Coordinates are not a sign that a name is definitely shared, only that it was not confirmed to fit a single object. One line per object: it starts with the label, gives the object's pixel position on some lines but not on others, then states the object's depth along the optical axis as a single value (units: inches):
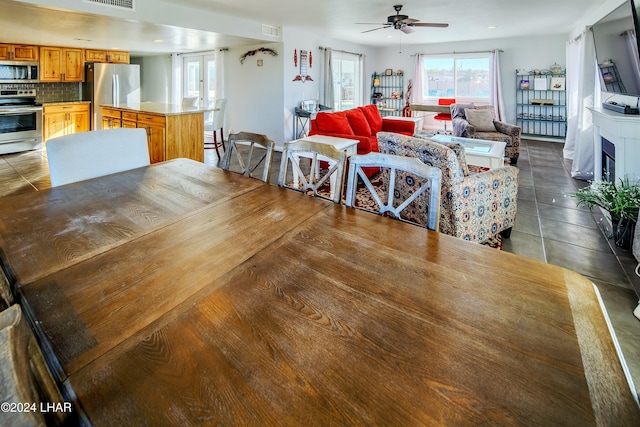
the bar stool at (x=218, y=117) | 215.0
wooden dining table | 23.9
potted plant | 105.0
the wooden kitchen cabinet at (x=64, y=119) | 267.6
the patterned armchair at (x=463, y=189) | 95.3
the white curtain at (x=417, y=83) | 357.1
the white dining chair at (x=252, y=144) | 78.7
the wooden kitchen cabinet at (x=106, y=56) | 291.9
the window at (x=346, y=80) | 326.3
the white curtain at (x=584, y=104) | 189.8
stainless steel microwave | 240.4
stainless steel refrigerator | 278.1
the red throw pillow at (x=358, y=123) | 200.1
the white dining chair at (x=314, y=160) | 66.1
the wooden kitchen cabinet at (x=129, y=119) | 183.3
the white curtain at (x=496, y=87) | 319.0
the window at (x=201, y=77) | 324.8
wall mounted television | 122.4
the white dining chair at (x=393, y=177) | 54.7
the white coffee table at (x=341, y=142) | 148.7
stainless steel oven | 238.4
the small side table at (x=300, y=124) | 264.1
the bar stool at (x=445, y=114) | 317.7
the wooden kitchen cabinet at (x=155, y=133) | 168.6
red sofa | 172.2
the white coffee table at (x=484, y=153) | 163.8
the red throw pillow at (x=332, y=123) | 177.8
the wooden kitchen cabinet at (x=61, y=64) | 263.9
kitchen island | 168.6
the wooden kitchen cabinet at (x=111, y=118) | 193.6
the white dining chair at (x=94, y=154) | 71.6
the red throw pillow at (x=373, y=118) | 220.4
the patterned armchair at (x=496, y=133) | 224.7
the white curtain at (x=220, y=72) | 287.6
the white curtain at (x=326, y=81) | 291.1
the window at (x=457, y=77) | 333.7
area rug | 115.6
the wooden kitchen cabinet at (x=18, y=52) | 245.9
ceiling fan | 178.1
